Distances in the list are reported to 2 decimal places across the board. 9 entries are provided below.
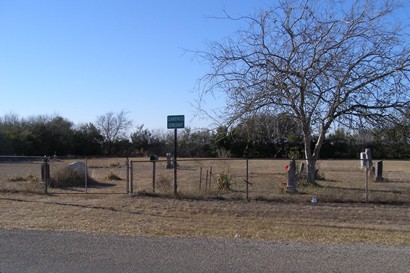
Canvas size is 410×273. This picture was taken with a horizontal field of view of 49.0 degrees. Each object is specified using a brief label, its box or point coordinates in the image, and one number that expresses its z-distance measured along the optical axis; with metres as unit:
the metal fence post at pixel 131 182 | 17.06
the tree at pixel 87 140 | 77.62
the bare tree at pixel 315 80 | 17.20
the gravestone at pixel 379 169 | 26.95
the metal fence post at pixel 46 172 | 18.14
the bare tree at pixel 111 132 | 87.71
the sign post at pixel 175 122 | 17.00
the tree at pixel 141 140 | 82.94
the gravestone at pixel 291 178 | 18.09
